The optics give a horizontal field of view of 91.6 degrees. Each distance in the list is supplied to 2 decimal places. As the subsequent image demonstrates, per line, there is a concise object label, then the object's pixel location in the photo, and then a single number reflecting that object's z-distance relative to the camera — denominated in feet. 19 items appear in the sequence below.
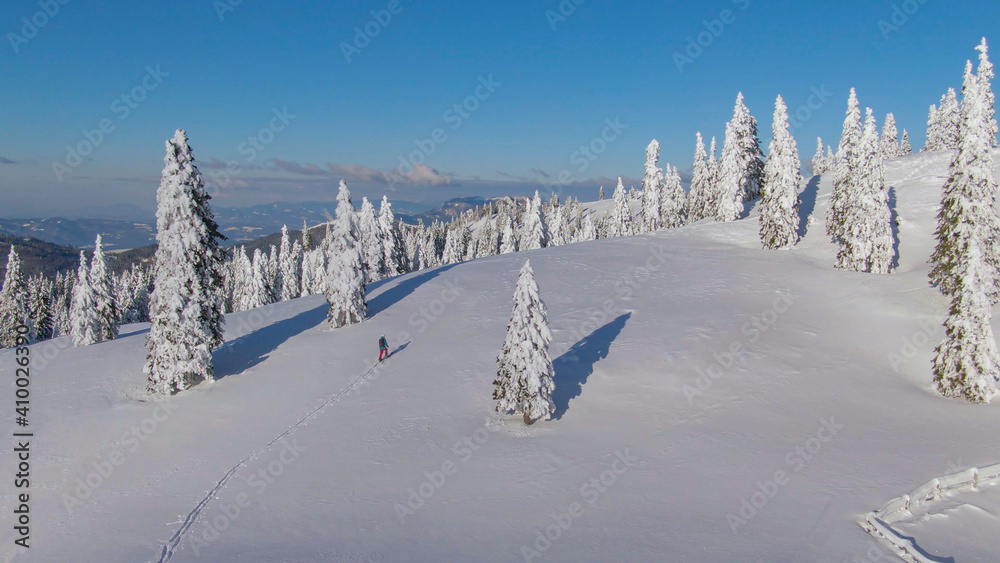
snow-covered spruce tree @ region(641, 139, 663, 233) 242.78
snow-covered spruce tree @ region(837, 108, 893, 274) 122.72
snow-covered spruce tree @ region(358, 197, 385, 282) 225.15
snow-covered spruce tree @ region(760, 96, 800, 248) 149.48
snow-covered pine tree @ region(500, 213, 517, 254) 289.94
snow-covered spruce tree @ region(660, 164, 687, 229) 268.00
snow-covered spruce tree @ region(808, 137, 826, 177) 369.50
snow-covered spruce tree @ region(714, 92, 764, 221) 195.31
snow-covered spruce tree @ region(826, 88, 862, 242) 128.67
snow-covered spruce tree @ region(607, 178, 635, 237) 291.69
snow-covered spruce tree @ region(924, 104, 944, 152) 273.13
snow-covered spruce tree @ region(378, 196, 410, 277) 245.04
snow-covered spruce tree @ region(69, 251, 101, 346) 147.74
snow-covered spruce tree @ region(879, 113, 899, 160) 303.48
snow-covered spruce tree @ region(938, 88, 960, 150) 243.19
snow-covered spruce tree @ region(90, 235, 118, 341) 152.46
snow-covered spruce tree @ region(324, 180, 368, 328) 111.14
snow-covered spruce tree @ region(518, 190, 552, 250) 279.90
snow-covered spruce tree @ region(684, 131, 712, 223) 255.29
